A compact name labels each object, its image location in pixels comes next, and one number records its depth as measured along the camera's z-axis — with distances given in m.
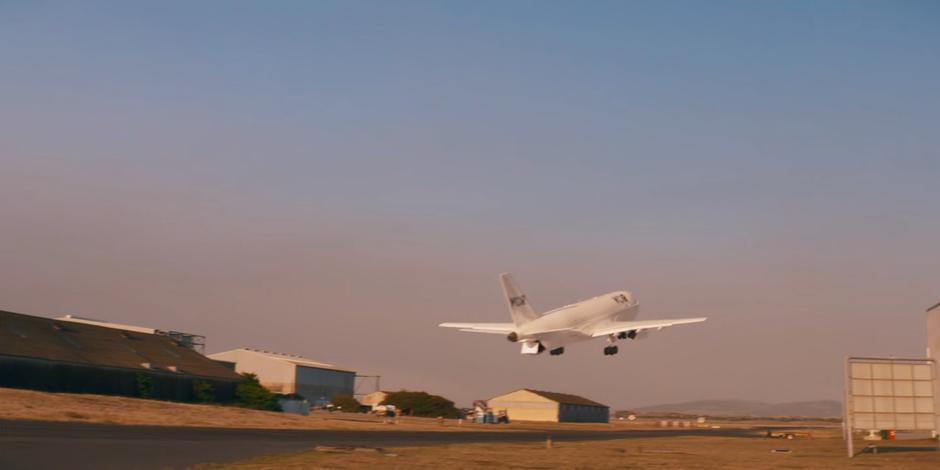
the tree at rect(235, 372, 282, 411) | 104.81
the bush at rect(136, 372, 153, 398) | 93.19
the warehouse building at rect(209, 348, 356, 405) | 137.50
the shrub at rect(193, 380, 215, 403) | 99.81
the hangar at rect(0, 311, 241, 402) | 82.81
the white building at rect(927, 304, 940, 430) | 55.48
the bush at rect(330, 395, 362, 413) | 130.75
